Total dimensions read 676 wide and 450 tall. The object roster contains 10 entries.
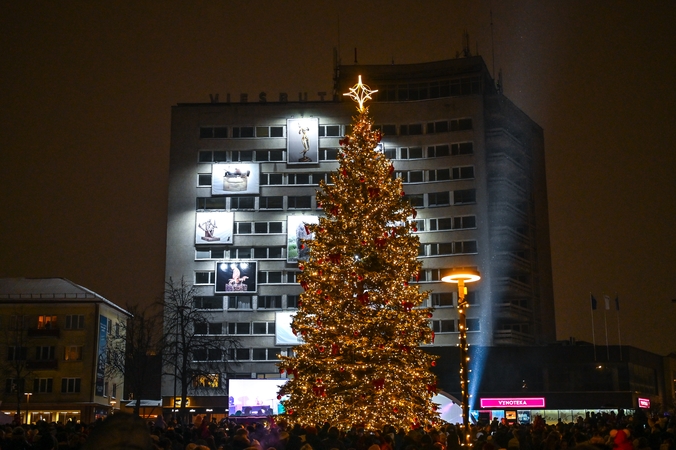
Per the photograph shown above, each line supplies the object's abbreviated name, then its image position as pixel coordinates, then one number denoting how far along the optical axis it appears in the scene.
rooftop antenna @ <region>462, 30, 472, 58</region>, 105.81
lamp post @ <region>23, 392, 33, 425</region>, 78.12
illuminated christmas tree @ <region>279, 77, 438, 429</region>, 29.05
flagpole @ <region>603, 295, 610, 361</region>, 90.04
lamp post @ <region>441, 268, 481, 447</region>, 19.00
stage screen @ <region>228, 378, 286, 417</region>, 65.81
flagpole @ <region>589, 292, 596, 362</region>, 88.69
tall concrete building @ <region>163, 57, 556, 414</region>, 92.19
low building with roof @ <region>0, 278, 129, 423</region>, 80.44
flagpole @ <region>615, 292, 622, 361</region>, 94.85
